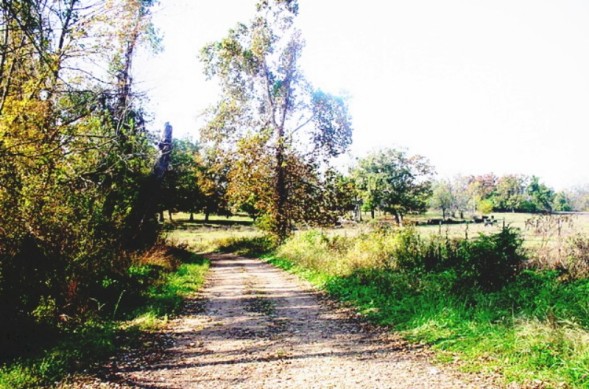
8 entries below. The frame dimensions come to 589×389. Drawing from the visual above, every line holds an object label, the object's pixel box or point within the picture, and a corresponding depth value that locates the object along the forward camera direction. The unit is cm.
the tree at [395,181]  6906
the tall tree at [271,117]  2667
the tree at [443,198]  9112
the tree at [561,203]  11009
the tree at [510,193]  10371
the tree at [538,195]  10519
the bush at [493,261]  980
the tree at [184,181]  4341
